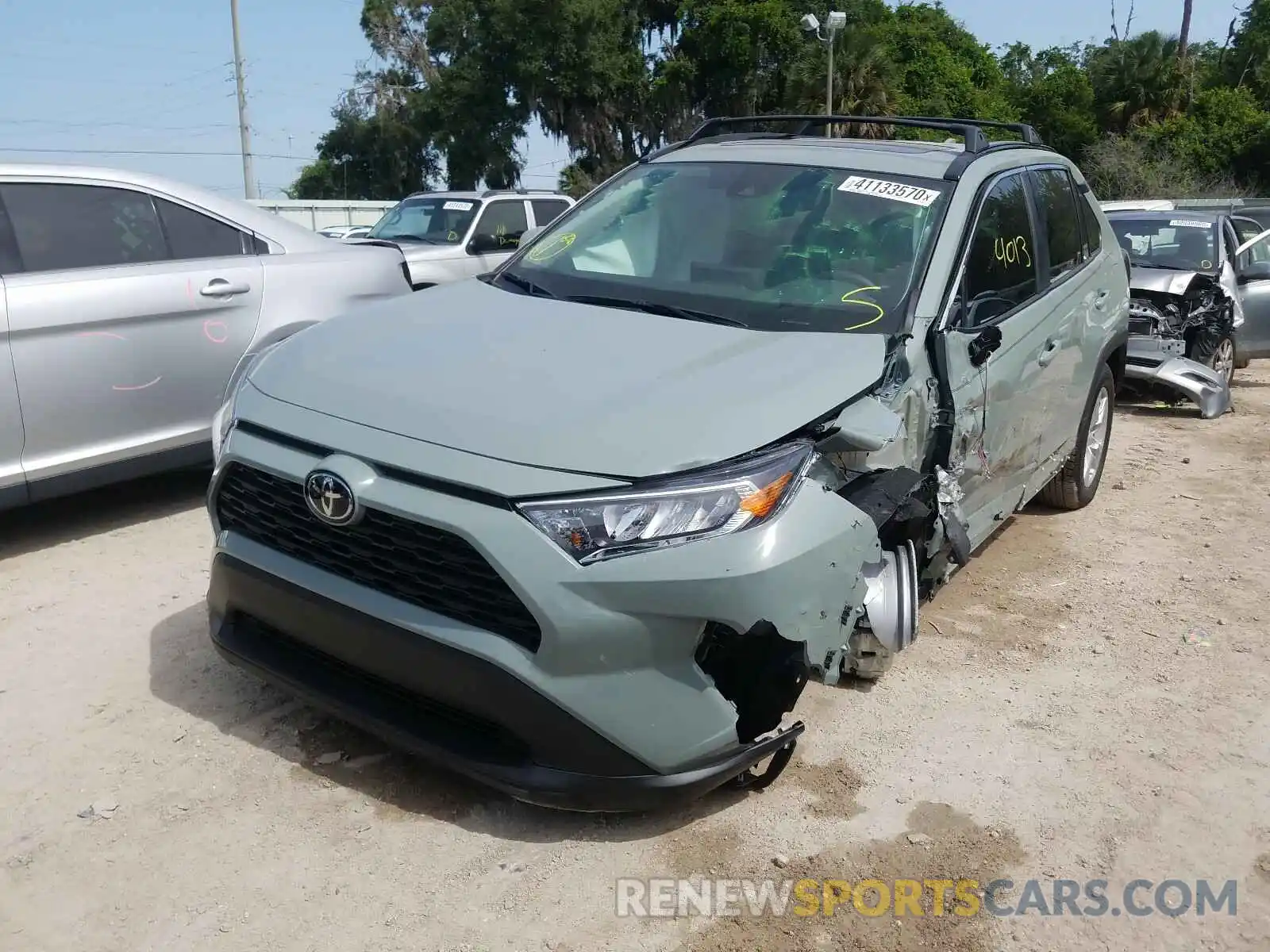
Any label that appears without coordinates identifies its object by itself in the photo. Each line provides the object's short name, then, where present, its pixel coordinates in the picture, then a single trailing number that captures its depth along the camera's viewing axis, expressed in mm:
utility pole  33469
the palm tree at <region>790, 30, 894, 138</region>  38500
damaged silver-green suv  2682
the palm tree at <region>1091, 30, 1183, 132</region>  39562
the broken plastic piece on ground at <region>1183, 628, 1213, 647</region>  4496
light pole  25234
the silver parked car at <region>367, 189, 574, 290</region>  11164
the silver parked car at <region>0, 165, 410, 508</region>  4672
